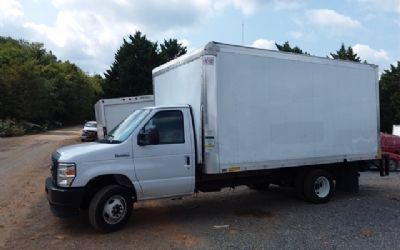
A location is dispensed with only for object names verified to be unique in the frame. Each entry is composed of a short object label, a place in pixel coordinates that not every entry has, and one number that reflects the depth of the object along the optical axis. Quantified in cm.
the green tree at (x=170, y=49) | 5162
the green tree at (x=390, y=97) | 5747
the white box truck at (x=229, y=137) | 896
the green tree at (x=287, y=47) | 5562
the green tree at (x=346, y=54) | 6278
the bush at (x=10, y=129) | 4566
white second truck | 2353
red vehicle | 2350
